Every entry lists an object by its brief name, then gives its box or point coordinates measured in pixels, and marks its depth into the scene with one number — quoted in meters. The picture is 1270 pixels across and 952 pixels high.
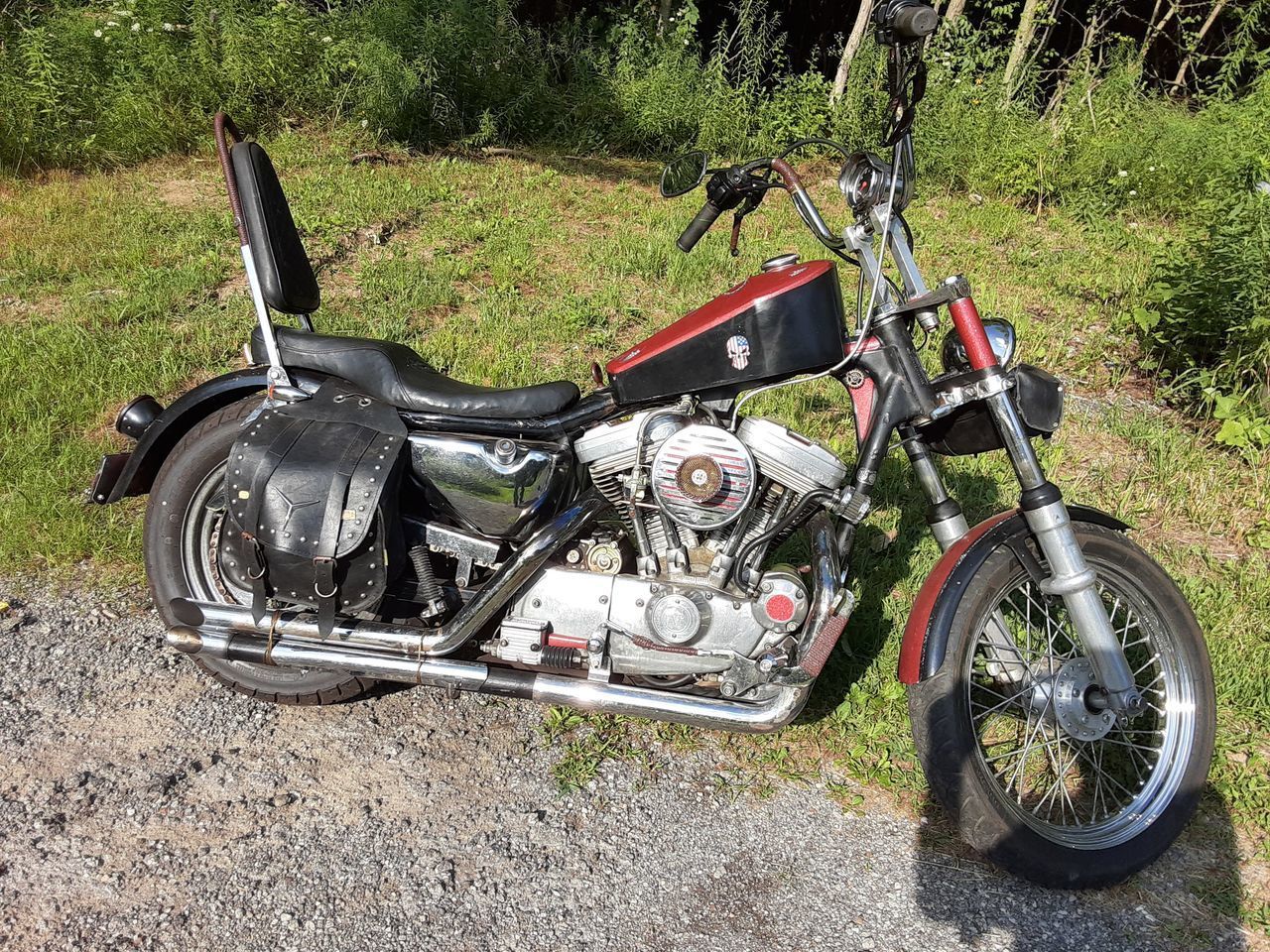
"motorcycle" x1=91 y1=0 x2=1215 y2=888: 2.49
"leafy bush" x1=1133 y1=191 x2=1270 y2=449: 4.30
